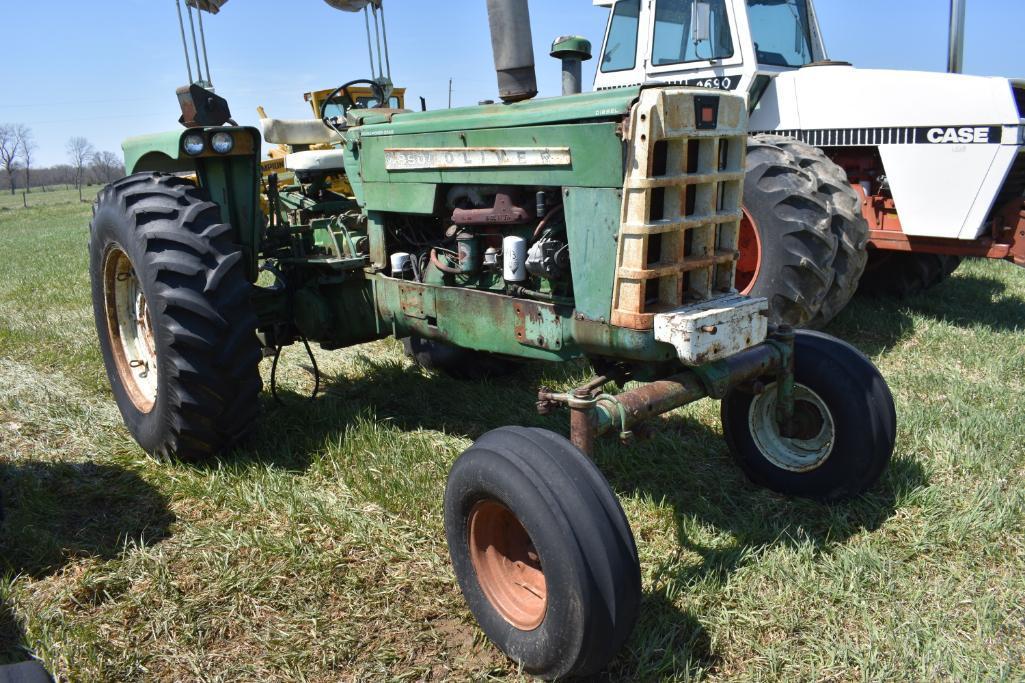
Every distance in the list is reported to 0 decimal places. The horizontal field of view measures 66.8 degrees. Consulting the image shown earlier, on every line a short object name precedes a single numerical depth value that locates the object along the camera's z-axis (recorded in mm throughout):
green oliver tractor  2311
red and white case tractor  4594
